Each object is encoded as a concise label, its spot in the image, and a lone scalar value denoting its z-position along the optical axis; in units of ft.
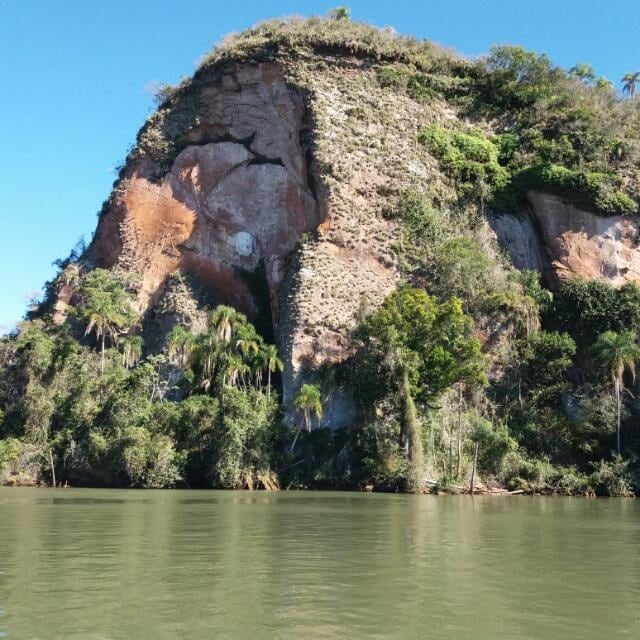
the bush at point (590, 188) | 164.55
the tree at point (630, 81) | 250.57
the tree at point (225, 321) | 153.07
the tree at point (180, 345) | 155.63
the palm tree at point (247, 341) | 149.79
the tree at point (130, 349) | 165.27
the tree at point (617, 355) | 133.80
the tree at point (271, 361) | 147.64
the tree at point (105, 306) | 163.22
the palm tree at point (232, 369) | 145.28
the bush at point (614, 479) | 124.26
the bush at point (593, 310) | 150.30
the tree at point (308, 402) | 130.11
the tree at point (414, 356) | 126.62
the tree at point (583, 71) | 208.44
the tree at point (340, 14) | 200.54
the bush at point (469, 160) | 178.29
